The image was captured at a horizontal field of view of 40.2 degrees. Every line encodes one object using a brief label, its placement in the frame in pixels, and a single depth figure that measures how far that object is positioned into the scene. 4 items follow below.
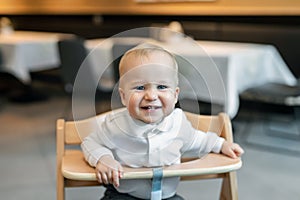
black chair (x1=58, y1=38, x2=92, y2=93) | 3.25
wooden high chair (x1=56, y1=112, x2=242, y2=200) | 1.03
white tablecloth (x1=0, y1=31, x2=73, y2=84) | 3.84
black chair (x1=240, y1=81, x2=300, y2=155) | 2.90
